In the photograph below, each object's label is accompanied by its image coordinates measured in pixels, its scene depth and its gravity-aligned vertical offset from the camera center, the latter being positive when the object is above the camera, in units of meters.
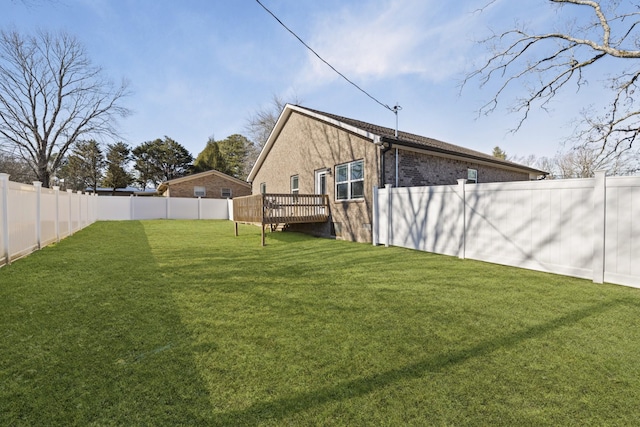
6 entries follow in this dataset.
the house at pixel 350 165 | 9.46 +1.55
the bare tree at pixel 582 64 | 9.12 +4.72
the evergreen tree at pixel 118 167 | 38.31 +5.44
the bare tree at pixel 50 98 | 23.23 +9.17
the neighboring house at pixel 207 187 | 25.08 +1.84
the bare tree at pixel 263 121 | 31.59 +9.34
